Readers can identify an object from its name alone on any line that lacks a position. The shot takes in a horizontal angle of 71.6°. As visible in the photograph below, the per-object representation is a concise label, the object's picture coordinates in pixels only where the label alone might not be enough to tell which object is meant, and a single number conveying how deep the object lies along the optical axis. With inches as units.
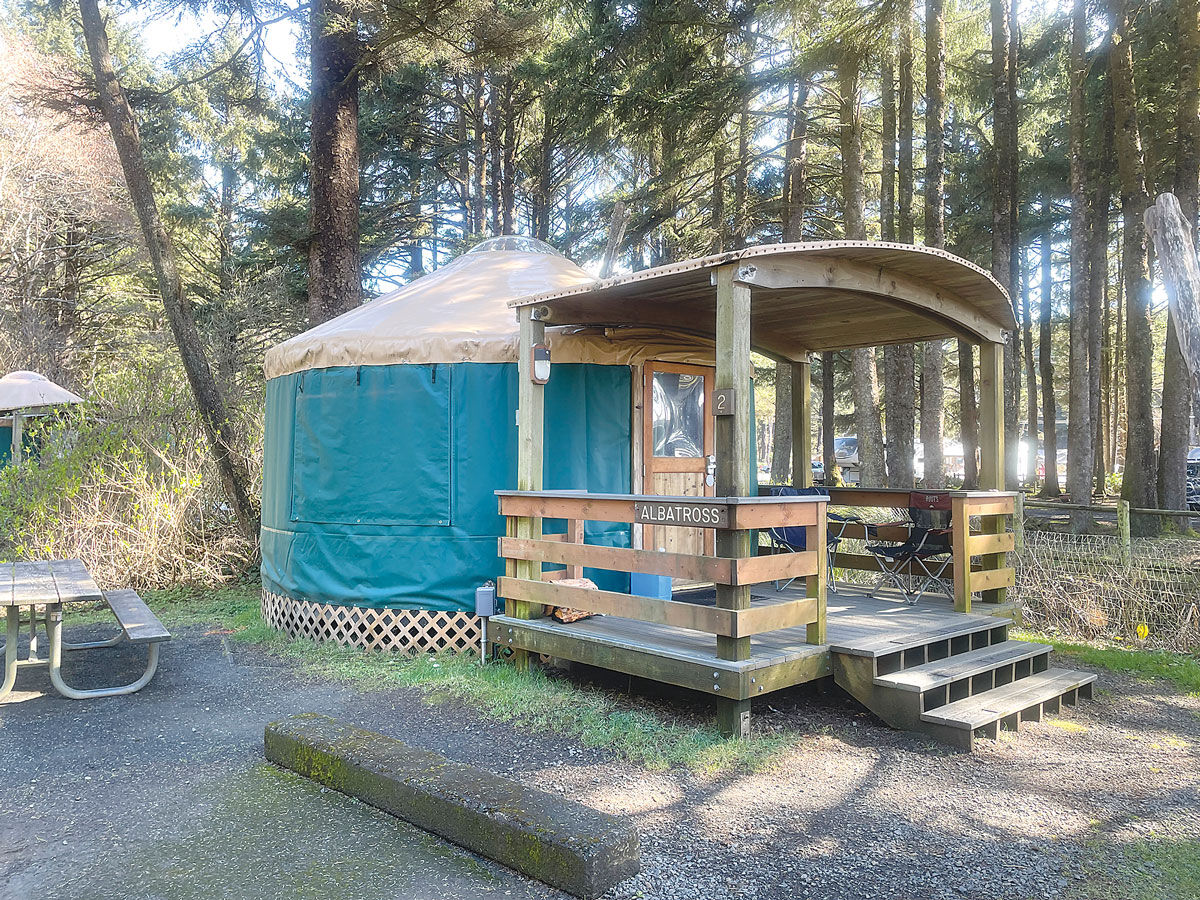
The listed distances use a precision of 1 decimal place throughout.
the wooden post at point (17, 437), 348.2
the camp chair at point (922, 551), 221.5
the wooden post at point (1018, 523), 219.8
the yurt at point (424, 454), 225.0
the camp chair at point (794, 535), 241.1
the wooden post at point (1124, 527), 247.9
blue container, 215.8
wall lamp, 202.7
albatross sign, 152.9
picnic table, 168.7
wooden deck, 155.6
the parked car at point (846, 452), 978.7
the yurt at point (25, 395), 350.3
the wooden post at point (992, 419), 218.1
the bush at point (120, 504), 306.2
